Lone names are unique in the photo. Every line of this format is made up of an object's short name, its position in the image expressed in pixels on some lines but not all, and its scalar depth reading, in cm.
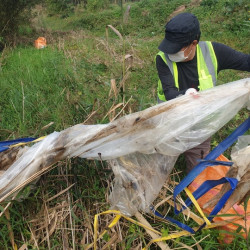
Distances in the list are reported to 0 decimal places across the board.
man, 177
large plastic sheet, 130
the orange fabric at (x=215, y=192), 138
